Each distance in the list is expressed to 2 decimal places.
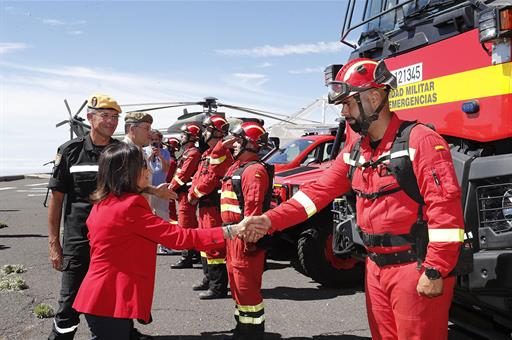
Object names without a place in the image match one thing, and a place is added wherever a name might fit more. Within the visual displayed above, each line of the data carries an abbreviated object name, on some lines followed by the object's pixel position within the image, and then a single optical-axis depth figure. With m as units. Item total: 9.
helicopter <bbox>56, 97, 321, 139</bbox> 21.75
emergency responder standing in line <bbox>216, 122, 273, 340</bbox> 4.43
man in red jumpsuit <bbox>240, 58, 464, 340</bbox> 2.48
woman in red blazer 2.83
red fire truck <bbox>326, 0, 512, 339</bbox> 3.03
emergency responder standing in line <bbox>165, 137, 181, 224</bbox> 9.11
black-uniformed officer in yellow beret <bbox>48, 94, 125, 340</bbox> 3.71
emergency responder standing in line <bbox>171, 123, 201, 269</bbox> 7.86
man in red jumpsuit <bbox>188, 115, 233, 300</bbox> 6.17
